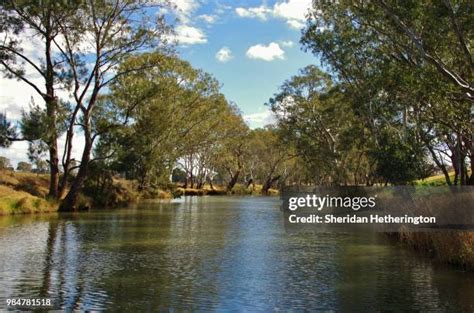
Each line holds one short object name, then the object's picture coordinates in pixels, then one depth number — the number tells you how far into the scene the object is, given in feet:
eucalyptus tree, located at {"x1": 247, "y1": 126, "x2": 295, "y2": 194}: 363.15
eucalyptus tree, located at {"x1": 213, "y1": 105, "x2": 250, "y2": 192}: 315.17
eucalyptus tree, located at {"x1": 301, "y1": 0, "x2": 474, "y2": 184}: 68.80
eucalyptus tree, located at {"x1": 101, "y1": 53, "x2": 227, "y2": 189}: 149.79
